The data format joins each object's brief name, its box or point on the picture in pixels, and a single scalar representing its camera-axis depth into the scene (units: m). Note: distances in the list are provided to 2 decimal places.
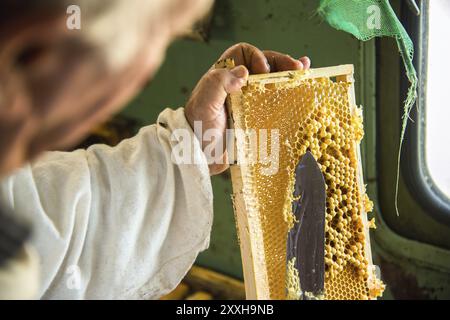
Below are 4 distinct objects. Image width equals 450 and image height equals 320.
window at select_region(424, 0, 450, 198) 1.18
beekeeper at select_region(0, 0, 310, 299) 0.75
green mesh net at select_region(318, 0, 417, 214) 0.88
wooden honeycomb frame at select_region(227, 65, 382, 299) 0.76
